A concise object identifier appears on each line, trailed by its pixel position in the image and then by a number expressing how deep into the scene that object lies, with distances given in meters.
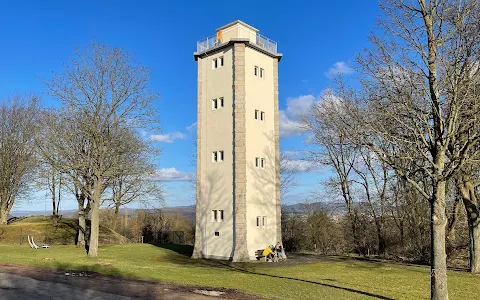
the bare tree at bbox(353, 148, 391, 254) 29.33
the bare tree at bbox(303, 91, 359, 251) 31.64
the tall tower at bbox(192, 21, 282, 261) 24.50
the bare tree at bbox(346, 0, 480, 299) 10.03
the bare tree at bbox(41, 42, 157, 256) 24.08
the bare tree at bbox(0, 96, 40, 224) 39.94
